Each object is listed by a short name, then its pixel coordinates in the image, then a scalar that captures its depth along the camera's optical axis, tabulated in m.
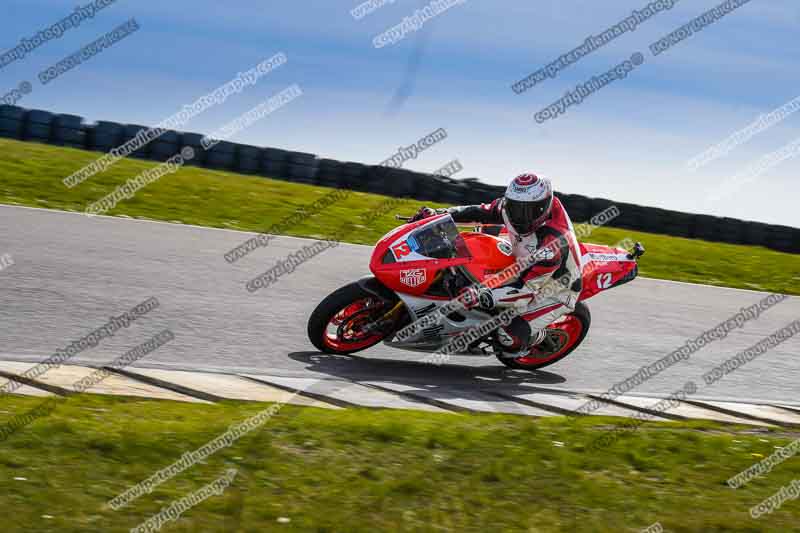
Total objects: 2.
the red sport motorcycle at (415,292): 15.06
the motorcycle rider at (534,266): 15.11
